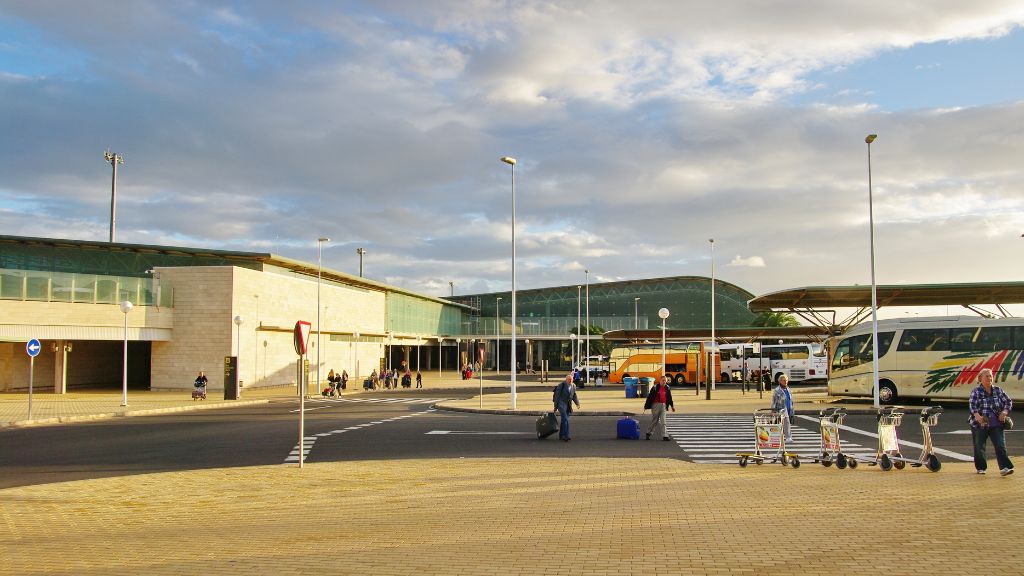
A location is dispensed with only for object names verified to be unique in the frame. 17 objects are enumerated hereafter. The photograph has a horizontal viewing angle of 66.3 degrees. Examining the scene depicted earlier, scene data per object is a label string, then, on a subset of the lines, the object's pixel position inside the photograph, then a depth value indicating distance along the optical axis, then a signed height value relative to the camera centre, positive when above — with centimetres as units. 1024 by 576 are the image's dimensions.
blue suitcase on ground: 2031 -243
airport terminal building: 4334 +147
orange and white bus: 5981 -224
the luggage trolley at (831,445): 1411 -200
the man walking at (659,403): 1992 -173
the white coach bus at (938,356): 3119 -85
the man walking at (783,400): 1617 -135
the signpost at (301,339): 1375 -4
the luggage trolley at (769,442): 1479 -202
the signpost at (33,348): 2778 -37
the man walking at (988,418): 1247 -132
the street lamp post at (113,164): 8025 +1787
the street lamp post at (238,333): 4381 +20
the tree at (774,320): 10394 +222
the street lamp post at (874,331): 3039 +16
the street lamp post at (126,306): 3725 +148
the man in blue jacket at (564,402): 2000 -171
